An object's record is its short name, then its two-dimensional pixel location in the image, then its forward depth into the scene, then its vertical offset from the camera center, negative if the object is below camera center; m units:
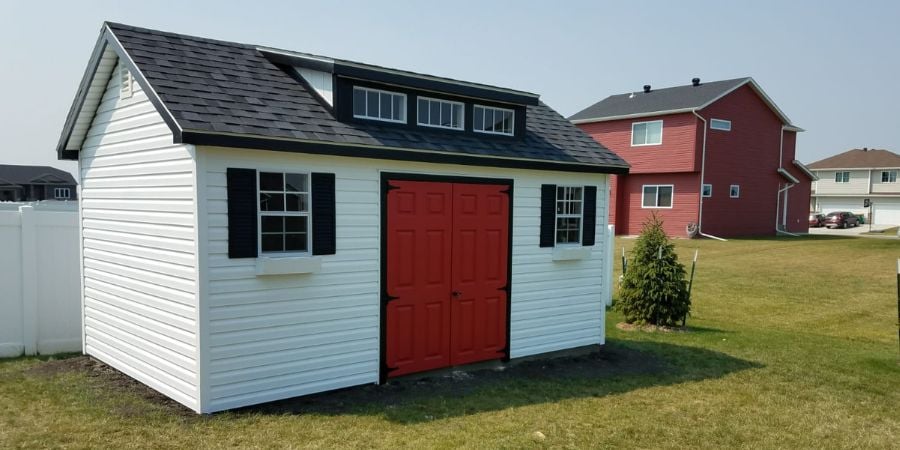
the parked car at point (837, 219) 44.12 -0.95
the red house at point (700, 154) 28.81 +2.58
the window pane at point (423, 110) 7.71 +1.18
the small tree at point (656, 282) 11.24 -1.52
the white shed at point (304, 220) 5.96 -0.25
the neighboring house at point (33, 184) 62.25 +1.12
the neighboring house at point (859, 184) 52.94 +2.17
